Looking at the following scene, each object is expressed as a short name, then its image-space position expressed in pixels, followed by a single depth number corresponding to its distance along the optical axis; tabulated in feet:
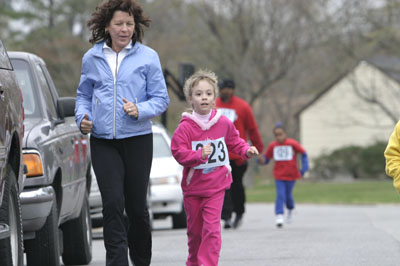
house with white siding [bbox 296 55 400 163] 367.17
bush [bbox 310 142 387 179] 344.90
